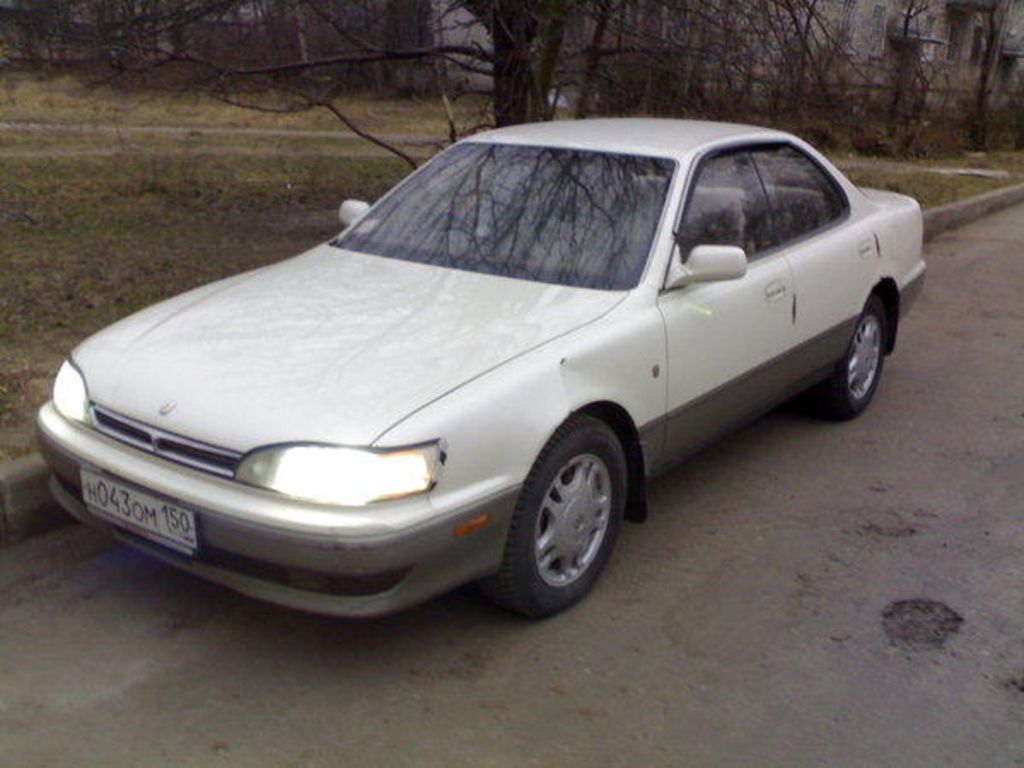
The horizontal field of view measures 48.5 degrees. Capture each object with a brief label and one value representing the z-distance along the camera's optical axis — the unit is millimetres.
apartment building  15320
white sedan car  3111
